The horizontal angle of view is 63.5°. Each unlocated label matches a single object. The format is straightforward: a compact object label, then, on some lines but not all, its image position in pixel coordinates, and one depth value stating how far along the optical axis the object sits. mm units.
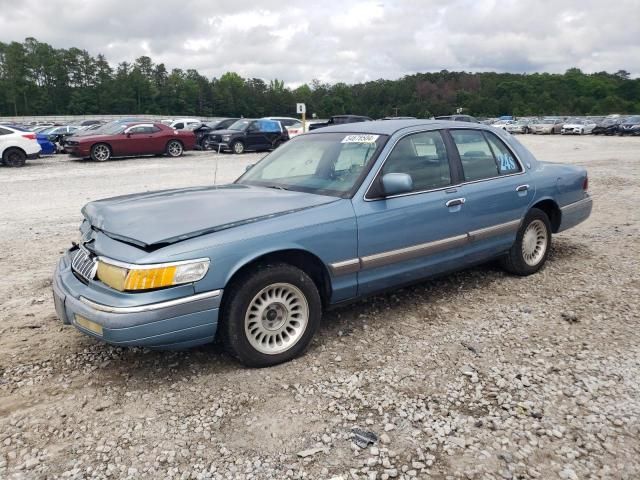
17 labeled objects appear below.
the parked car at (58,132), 25066
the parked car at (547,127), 42469
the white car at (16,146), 16750
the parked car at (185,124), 27031
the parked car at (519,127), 45244
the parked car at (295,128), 23781
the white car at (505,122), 47312
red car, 18109
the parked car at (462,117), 29406
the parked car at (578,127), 39781
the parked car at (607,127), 37125
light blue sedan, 3029
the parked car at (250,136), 22172
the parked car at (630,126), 35562
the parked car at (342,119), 23641
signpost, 21500
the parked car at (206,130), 24734
